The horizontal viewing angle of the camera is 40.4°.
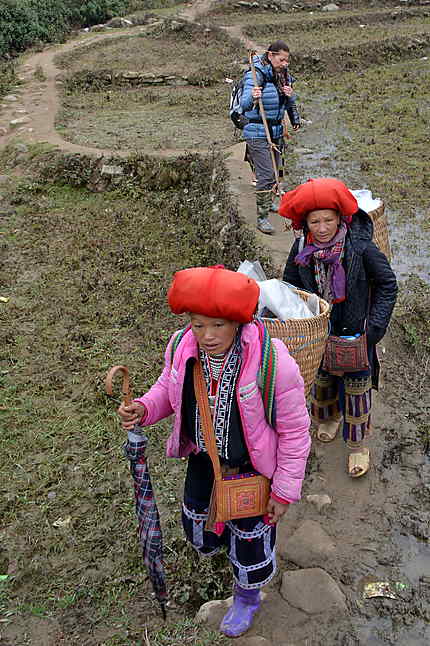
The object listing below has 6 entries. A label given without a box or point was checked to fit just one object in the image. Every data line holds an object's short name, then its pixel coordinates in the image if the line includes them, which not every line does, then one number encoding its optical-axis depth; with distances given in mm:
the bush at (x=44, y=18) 19141
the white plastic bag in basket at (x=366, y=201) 3311
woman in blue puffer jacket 5773
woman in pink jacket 1962
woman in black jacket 2738
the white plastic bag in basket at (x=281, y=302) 2744
